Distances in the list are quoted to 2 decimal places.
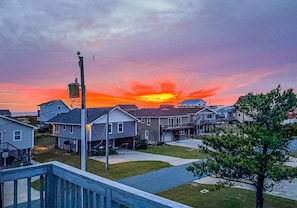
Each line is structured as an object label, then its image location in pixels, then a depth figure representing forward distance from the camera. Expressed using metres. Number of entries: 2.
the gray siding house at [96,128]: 18.00
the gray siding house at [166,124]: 23.89
